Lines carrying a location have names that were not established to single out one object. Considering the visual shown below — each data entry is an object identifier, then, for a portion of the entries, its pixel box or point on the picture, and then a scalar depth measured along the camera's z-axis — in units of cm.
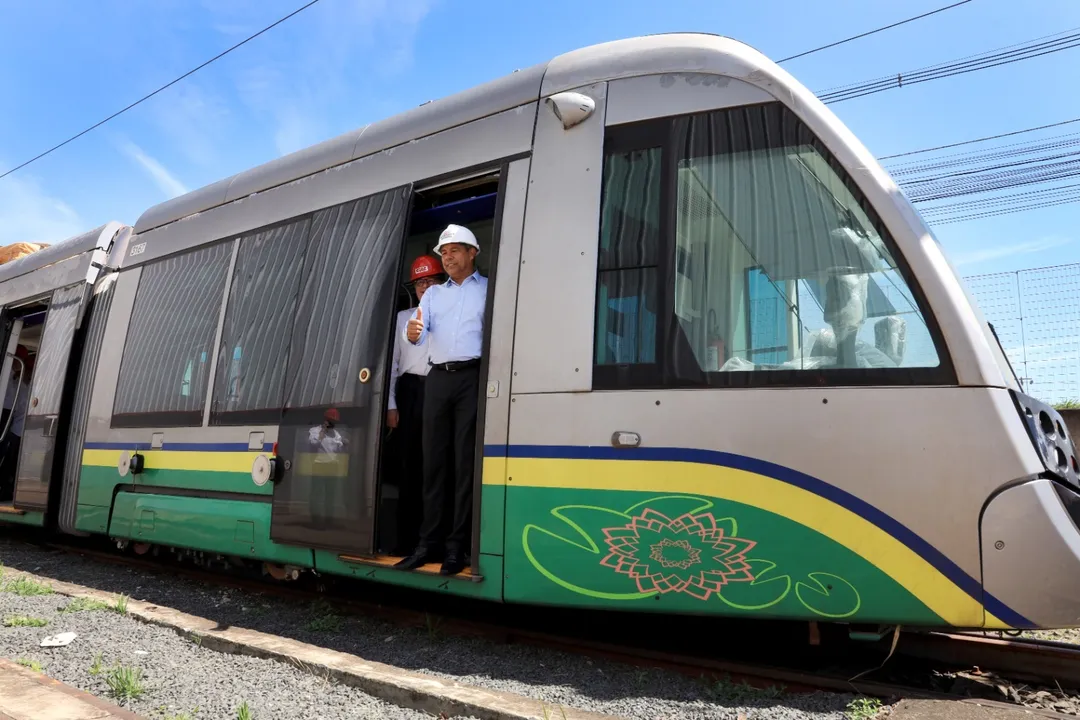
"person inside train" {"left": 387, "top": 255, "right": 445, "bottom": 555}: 474
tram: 306
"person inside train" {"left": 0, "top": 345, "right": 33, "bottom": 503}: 912
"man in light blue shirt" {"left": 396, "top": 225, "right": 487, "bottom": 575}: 425
